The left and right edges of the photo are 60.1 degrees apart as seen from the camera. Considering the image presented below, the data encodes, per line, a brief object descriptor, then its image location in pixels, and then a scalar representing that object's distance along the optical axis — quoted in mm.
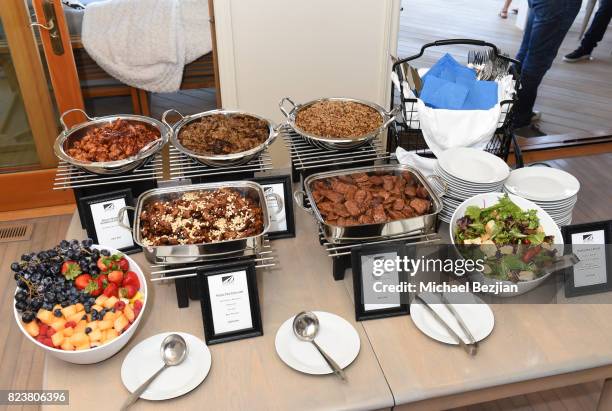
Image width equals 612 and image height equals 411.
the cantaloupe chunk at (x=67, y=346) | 1004
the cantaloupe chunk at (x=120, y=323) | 1039
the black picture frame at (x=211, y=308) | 1055
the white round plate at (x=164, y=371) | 987
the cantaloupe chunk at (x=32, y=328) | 1016
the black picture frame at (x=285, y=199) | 1329
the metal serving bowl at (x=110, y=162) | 1303
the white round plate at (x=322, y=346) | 1040
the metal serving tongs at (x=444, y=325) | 1083
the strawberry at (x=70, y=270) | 1101
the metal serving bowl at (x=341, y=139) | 1379
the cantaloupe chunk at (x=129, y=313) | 1061
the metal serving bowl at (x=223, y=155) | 1329
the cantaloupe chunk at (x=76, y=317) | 1035
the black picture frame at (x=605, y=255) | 1226
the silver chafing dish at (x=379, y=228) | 1144
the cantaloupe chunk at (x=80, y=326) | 1024
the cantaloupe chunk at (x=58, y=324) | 1024
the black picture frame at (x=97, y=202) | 1272
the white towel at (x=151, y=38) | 2928
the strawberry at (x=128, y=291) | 1106
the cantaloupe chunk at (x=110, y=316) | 1046
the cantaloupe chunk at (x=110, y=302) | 1074
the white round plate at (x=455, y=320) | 1112
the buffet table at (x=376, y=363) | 996
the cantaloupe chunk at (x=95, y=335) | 1015
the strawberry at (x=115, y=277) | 1120
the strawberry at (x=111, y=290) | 1098
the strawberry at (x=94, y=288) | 1078
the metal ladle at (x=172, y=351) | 1030
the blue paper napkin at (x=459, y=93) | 1505
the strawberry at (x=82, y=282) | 1093
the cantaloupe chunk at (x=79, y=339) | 1003
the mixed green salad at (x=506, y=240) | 1158
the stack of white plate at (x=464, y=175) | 1340
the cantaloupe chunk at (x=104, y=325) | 1029
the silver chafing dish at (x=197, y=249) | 1073
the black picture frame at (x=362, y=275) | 1117
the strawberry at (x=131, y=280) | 1136
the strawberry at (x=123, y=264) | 1153
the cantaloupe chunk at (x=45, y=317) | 1032
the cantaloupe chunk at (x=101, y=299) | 1071
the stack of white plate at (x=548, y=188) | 1327
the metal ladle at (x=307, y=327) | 1091
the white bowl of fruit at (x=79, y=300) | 1014
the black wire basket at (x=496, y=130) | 1540
